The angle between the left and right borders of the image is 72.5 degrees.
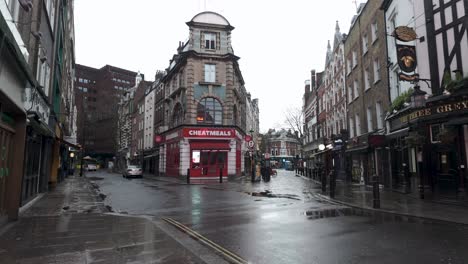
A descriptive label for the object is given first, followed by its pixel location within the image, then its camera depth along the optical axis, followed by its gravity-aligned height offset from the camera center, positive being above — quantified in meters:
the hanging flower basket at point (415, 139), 13.37 +1.21
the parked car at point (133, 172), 35.09 -0.44
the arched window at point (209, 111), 31.12 +5.52
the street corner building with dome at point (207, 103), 30.56 +6.35
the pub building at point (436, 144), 12.20 +1.00
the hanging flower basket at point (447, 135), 12.05 +1.23
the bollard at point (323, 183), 17.72 -0.83
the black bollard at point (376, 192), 11.50 -0.88
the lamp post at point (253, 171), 26.63 -0.26
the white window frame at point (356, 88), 24.48 +6.17
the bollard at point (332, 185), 14.95 -0.80
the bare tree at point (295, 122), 51.29 +7.41
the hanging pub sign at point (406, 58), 14.29 +4.93
